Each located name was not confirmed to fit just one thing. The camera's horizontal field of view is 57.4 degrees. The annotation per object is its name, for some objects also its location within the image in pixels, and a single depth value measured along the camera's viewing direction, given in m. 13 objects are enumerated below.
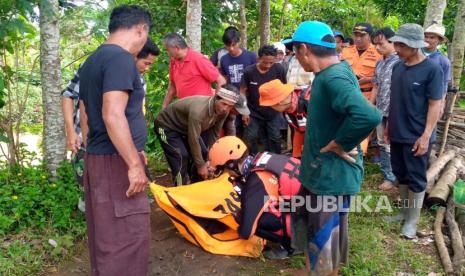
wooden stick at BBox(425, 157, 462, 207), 4.30
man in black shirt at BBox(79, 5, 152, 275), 2.41
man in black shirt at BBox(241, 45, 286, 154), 5.39
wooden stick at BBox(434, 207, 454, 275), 3.37
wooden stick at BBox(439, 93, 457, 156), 5.62
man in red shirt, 4.98
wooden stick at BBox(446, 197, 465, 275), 3.37
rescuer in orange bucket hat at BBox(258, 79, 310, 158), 3.92
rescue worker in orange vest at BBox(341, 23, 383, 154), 5.95
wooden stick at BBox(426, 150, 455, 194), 4.66
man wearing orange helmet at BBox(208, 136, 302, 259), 3.29
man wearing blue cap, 2.35
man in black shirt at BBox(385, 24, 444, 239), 3.61
